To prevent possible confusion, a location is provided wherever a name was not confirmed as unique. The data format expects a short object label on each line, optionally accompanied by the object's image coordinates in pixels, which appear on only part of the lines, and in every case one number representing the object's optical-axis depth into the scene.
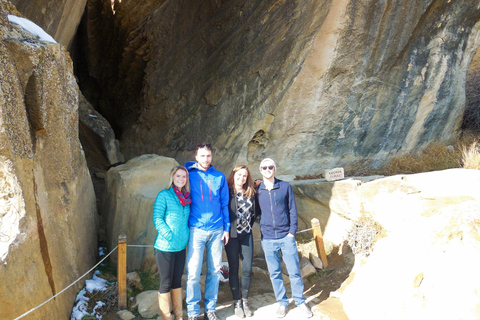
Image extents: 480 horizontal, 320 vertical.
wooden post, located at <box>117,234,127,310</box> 3.80
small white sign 5.39
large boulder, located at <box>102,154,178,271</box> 4.62
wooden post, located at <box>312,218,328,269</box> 4.96
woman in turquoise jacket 3.38
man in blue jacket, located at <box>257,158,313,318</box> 3.75
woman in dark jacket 3.76
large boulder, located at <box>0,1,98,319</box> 2.75
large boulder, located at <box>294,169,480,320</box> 3.34
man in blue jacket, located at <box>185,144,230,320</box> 3.47
